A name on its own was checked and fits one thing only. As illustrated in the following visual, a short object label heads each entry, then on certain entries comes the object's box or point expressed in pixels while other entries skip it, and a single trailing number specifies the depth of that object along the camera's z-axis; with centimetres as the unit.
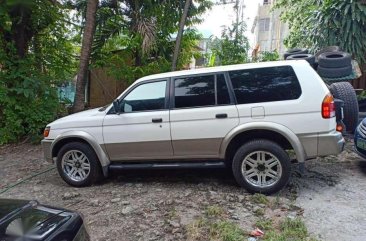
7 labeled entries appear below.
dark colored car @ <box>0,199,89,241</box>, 200
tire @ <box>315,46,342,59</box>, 812
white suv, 461
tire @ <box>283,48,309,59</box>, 811
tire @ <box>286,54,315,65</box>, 746
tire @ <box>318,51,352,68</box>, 752
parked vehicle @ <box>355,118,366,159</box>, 568
